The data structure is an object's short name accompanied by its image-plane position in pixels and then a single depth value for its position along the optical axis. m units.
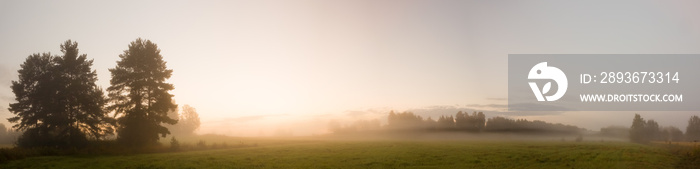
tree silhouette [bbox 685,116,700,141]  102.54
